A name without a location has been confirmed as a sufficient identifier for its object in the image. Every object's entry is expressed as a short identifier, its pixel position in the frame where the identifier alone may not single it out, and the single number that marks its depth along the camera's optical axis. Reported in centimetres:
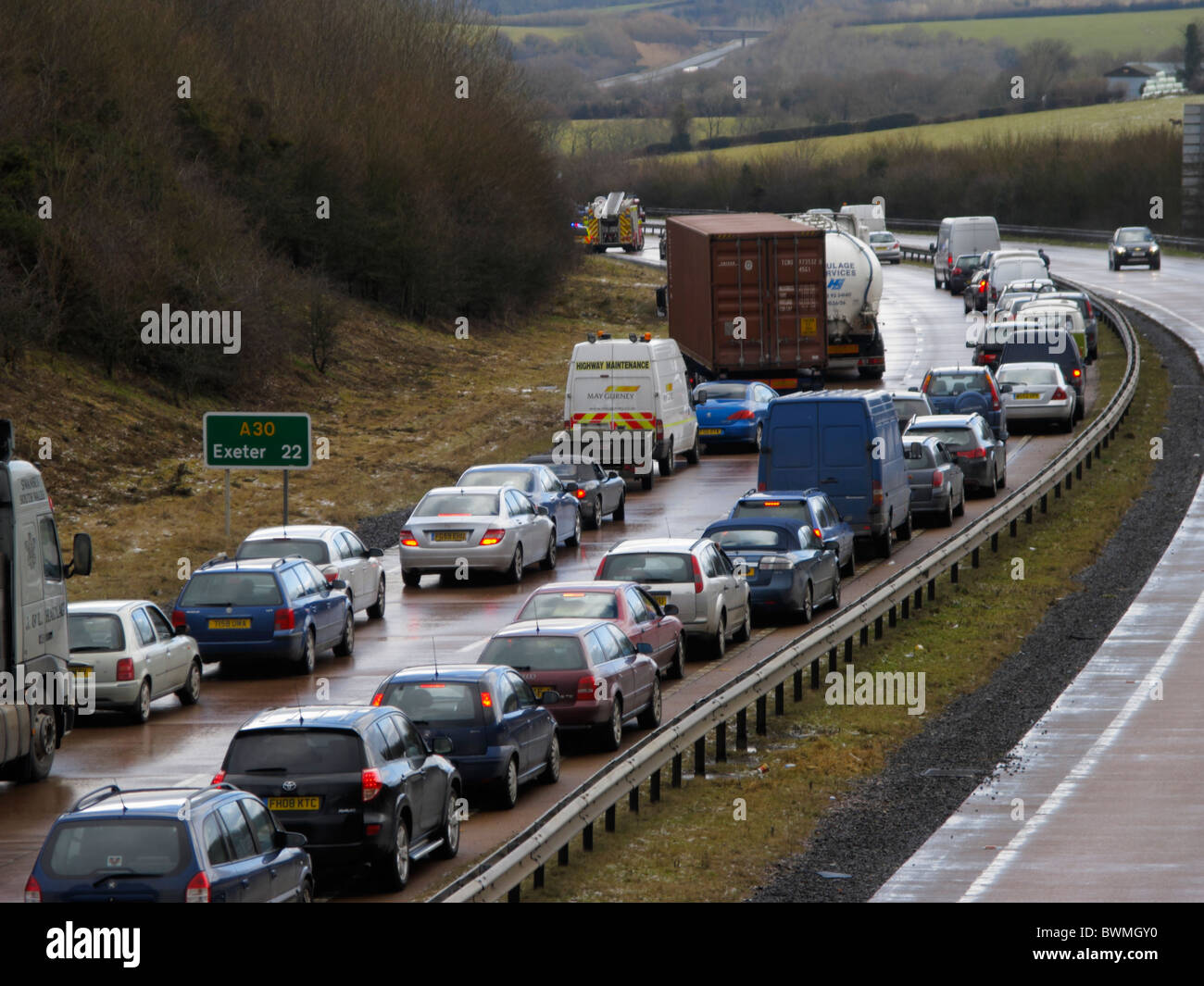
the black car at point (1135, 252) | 8825
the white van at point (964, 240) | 8125
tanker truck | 5169
